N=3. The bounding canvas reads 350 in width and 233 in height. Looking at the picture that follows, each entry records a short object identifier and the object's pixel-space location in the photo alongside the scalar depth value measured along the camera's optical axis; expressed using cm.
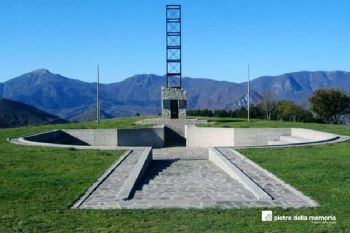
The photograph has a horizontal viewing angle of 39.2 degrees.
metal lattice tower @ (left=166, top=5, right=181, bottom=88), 4255
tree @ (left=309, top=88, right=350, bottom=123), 5112
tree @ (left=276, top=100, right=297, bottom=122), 5867
